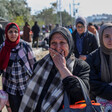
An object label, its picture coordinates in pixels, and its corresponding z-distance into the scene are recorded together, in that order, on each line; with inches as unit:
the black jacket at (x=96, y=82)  80.1
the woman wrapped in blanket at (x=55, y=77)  63.7
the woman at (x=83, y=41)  156.3
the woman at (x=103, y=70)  80.4
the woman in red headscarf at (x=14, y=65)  126.1
